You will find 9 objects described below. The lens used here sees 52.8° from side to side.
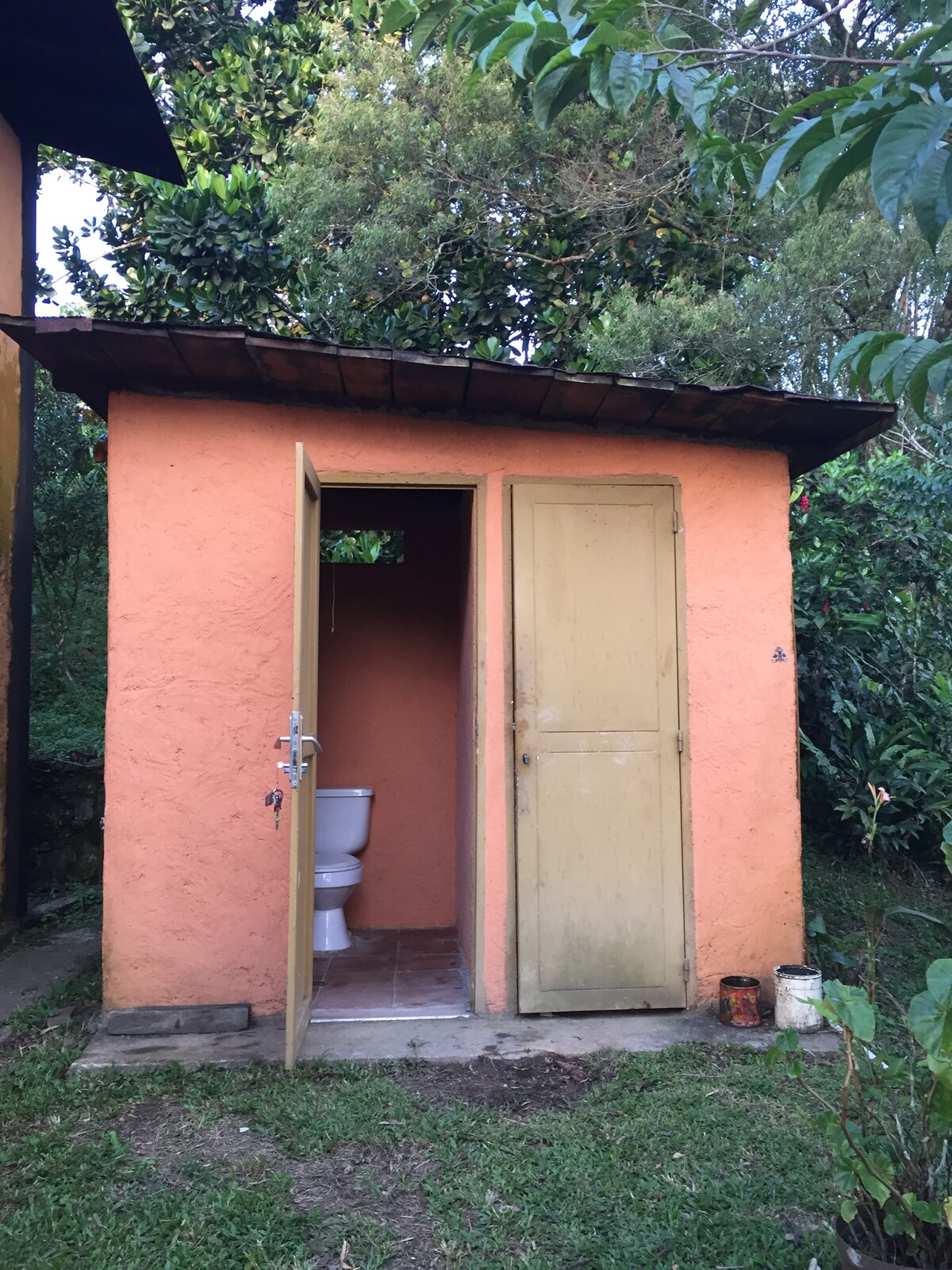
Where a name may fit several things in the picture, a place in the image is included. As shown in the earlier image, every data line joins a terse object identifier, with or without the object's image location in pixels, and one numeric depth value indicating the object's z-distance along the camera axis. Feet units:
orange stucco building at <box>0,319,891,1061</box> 13.55
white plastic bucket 13.10
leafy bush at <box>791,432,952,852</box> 19.77
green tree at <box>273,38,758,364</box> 25.63
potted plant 5.65
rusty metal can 13.32
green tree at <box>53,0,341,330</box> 25.75
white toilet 17.34
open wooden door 11.59
